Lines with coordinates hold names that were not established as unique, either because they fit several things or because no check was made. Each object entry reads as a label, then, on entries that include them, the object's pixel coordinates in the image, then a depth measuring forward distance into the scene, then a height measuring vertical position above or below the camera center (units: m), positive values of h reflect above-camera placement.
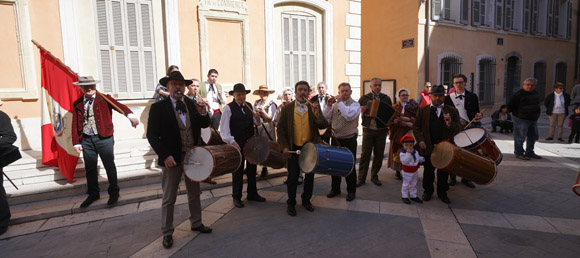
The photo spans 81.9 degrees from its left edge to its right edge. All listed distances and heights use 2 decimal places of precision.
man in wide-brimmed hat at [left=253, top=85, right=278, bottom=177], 5.77 -0.29
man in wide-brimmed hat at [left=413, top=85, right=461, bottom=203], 4.51 -0.54
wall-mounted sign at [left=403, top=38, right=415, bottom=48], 13.09 +1.79
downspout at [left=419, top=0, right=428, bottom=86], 12.73 +1.72
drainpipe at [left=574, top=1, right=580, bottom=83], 18.00 +2.27
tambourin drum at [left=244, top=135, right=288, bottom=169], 4.29 -0.76
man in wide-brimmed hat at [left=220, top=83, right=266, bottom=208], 4.43 -0.42
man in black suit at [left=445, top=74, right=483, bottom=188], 5.38 -0.29
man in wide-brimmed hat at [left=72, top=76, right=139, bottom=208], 4.53 -0.48
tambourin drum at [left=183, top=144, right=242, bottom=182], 3.42 -0.72
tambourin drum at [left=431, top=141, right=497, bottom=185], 3.97 -0.93
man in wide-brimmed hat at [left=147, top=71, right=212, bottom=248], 3.41 -0.41
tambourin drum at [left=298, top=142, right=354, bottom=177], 3.96 -0.84
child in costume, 4.58 -1.07
